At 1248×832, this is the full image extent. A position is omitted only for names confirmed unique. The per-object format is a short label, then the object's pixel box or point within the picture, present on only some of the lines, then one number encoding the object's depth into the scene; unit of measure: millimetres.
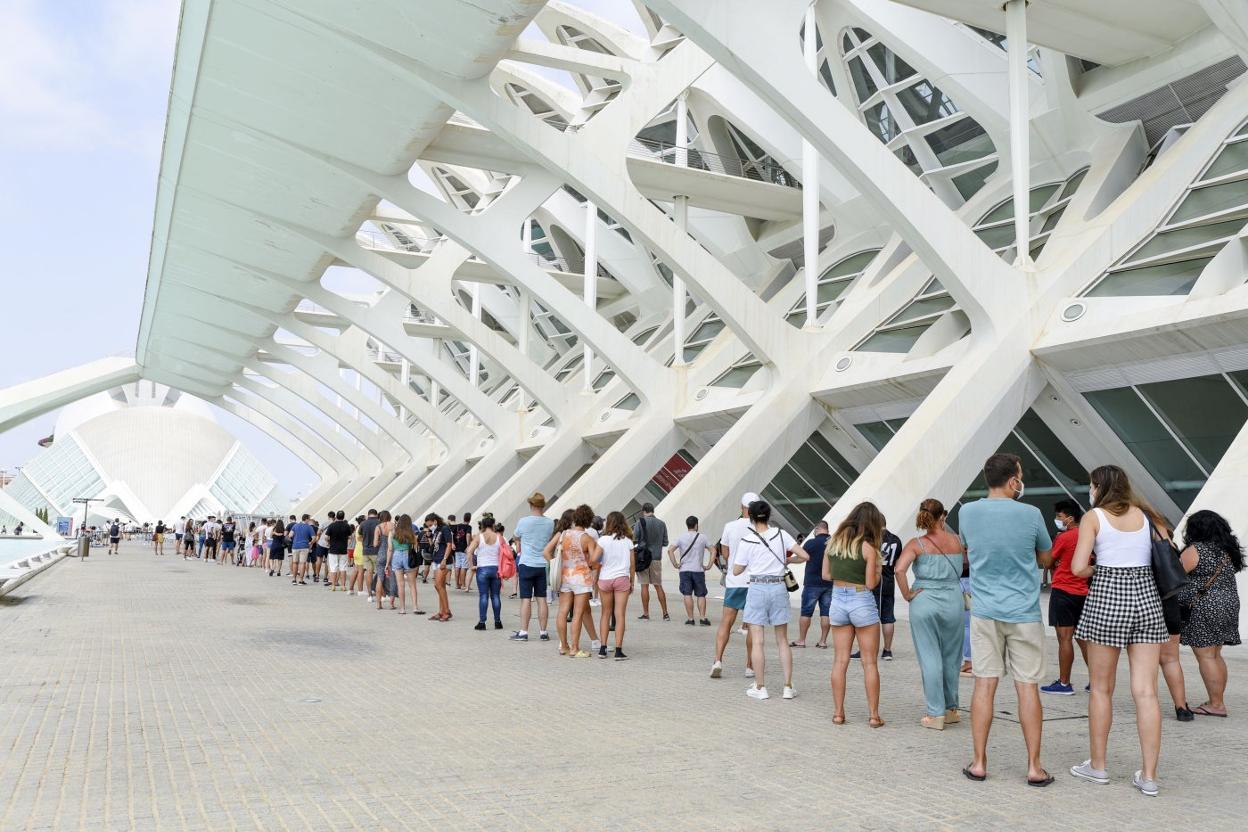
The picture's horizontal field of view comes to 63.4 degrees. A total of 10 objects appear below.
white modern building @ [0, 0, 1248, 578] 12844
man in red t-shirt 6461
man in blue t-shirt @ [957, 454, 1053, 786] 4547
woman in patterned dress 5961
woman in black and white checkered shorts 4371
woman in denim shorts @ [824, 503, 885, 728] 5781
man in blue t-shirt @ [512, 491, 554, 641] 9703
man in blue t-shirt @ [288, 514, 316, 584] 18422
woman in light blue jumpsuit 5527
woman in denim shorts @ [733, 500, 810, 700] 6641
